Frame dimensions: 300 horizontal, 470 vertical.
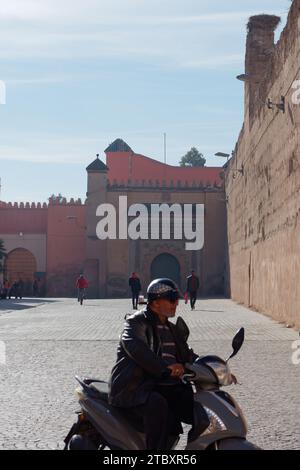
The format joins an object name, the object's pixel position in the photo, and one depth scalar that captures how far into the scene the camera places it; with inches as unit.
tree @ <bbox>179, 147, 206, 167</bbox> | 4163.4
